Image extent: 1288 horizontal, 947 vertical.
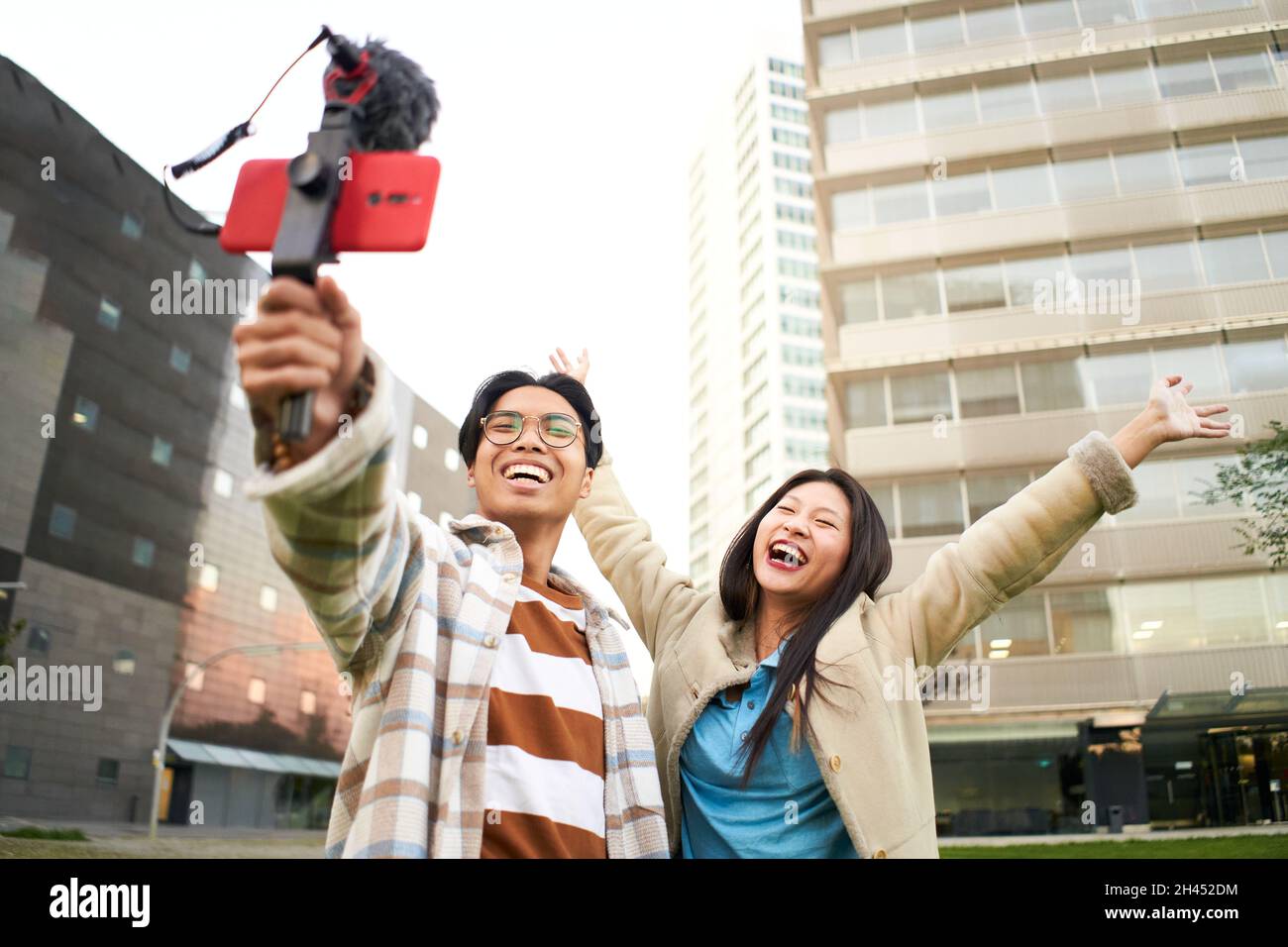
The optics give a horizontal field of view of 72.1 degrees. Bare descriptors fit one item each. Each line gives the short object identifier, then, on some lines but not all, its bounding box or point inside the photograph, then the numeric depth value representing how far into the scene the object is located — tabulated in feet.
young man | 4.05
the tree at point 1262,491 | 48.60
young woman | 7.27
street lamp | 57.53
